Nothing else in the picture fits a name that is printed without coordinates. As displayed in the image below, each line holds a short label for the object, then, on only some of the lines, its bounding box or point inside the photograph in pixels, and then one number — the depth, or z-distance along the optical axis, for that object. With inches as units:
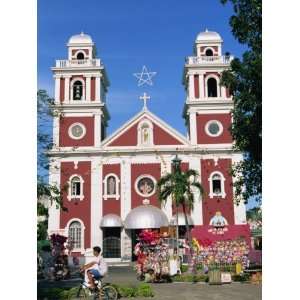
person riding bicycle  402.6
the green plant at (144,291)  496.7
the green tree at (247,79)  425.1
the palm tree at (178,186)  1000.2
